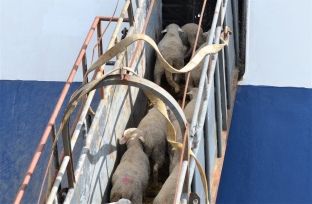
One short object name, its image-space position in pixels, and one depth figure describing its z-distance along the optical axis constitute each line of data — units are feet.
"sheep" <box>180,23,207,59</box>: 47.36
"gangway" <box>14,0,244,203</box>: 30.27
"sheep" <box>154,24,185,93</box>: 44.05
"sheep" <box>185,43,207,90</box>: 43.17
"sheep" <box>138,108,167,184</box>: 39.09
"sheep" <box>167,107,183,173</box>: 37.43
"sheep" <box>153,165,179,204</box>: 34.28
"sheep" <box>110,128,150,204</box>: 35.64
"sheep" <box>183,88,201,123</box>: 39.74
